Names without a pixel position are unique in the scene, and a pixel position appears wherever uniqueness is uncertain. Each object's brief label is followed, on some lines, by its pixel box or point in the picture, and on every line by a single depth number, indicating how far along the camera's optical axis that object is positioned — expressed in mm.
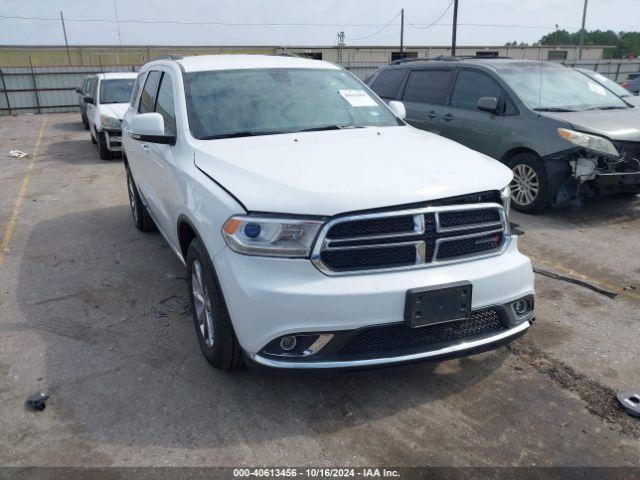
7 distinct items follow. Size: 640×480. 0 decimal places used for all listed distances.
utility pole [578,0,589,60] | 52897
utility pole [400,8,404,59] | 46038
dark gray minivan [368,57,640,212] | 6191
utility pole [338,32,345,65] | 45212
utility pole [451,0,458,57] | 30859
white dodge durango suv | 2602
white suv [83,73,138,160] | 11375
